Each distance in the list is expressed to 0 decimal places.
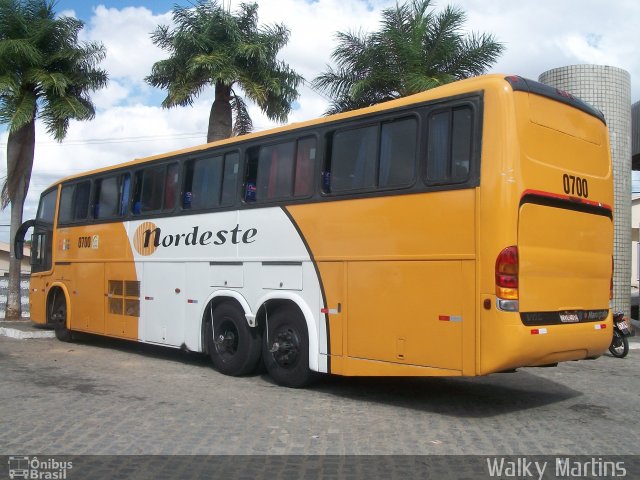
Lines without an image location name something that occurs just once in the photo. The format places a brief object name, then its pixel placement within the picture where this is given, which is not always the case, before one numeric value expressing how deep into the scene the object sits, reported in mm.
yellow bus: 6875
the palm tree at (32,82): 17531
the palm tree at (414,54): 16438
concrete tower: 15055
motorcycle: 12102
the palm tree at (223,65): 16844
